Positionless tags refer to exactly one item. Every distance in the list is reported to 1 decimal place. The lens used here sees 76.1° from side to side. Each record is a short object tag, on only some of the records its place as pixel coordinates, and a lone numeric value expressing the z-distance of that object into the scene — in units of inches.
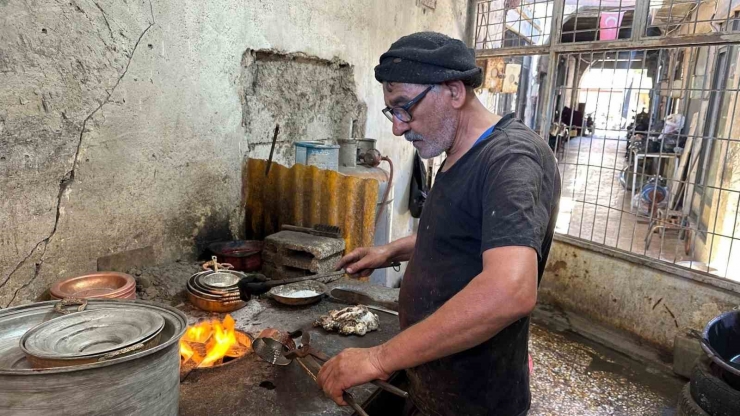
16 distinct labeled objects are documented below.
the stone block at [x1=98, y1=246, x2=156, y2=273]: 118.1
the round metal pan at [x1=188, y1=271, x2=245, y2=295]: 109.3
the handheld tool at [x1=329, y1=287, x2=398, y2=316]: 115.1
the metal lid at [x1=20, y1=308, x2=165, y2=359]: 54.7
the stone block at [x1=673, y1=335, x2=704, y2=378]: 161.5
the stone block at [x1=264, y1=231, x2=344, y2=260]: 124.3
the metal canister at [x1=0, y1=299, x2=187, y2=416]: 48.1
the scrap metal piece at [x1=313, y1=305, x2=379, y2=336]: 100.5
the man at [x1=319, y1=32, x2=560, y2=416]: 51.5
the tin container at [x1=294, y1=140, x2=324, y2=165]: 158.9
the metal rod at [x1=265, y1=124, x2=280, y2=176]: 148.9
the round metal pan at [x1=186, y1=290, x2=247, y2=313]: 108.7
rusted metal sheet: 143.2
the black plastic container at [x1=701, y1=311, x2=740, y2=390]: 132.2
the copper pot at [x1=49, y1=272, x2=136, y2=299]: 97.9
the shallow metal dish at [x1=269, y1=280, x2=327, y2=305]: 113.1
